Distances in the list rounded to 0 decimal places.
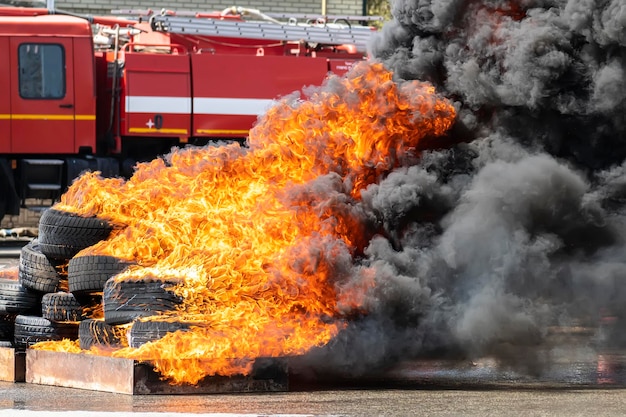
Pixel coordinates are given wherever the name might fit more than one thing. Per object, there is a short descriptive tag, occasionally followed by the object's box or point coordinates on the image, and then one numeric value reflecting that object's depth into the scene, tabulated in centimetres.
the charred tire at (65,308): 1792
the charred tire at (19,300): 1906
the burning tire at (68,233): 1795
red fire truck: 4141
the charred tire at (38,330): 1816
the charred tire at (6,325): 1933
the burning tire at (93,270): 1728
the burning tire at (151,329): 1630
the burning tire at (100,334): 1686
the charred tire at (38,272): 1852
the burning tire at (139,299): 1658
